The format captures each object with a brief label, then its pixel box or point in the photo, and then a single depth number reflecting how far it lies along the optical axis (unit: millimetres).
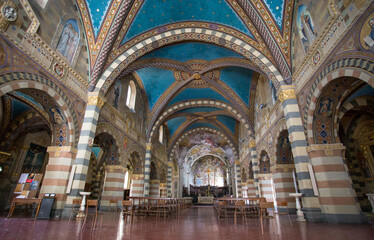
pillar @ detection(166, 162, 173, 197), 22959
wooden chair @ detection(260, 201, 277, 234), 4769
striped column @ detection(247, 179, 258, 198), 17266
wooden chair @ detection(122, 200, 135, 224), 6187
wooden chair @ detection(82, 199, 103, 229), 5257
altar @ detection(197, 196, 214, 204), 28391
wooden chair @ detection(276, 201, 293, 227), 5163
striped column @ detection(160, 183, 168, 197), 22672
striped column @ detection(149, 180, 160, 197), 19547
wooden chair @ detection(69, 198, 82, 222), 6159
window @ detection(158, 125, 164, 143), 21289
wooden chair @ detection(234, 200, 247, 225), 6431
